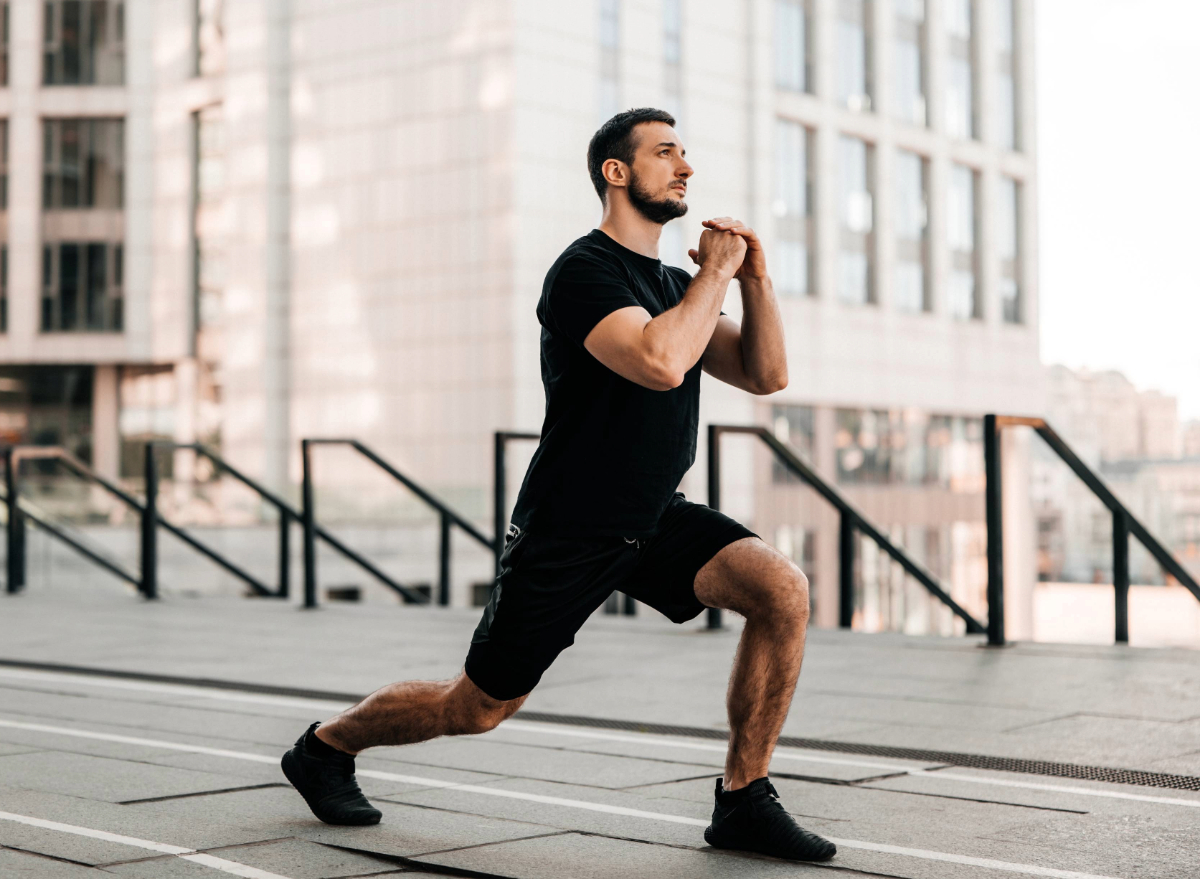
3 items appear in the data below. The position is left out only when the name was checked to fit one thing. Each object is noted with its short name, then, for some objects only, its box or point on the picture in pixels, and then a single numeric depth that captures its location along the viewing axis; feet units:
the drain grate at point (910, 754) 15.46
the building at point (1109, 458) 154.61
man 12.09
